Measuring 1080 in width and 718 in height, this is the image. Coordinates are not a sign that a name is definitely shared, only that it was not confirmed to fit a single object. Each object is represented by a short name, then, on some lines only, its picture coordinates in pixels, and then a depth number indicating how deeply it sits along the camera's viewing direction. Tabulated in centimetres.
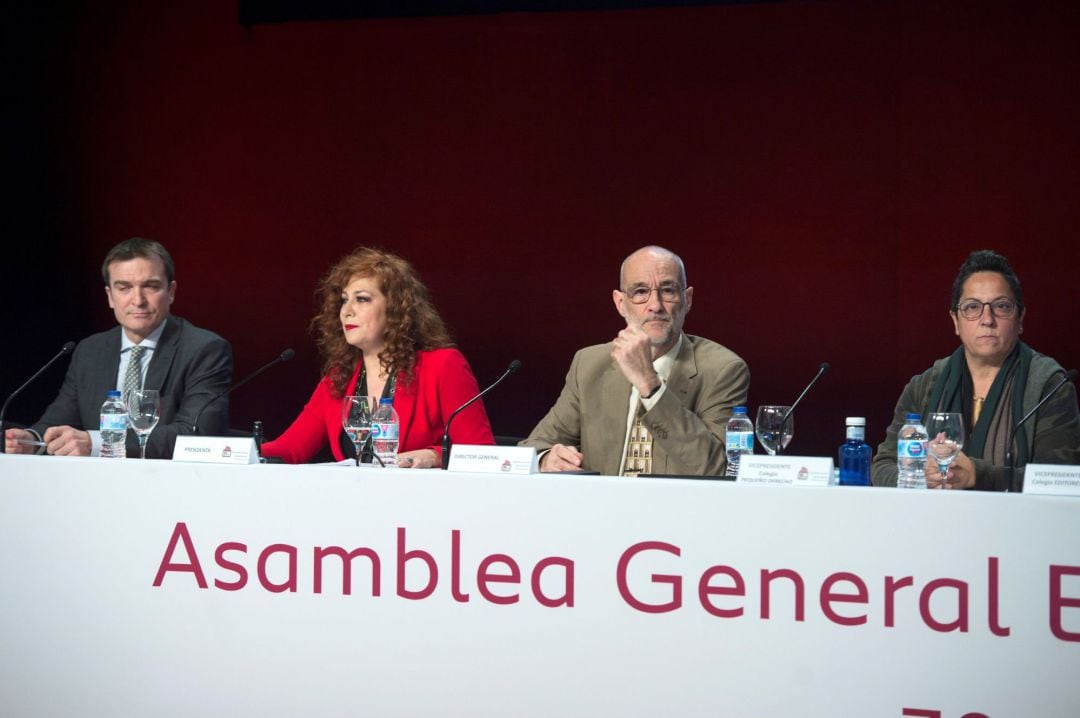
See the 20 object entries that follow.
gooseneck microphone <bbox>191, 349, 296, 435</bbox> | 540
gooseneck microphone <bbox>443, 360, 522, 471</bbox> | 502
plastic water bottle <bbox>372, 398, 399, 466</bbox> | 501
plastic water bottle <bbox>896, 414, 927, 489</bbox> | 412
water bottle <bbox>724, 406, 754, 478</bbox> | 507
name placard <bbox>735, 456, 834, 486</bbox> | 380
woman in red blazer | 618
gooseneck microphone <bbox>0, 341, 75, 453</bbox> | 517
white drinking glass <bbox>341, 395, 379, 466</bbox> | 510
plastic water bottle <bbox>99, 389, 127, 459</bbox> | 507
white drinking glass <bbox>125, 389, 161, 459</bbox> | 505
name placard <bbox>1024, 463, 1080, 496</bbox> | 354
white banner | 356
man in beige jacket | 579
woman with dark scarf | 518
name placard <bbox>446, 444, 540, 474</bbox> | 413
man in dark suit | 646
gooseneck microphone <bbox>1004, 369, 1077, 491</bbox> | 455
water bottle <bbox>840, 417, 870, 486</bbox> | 436
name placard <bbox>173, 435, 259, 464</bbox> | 436
